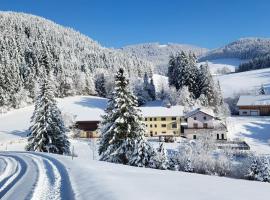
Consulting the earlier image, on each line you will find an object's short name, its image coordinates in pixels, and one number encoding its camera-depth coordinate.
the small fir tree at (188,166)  26.49
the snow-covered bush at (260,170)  23.72
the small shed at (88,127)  53.95
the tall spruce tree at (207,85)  62.23
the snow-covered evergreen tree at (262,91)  79.85
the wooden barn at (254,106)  64.38
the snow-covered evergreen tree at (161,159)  22.38
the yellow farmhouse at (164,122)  52.11
